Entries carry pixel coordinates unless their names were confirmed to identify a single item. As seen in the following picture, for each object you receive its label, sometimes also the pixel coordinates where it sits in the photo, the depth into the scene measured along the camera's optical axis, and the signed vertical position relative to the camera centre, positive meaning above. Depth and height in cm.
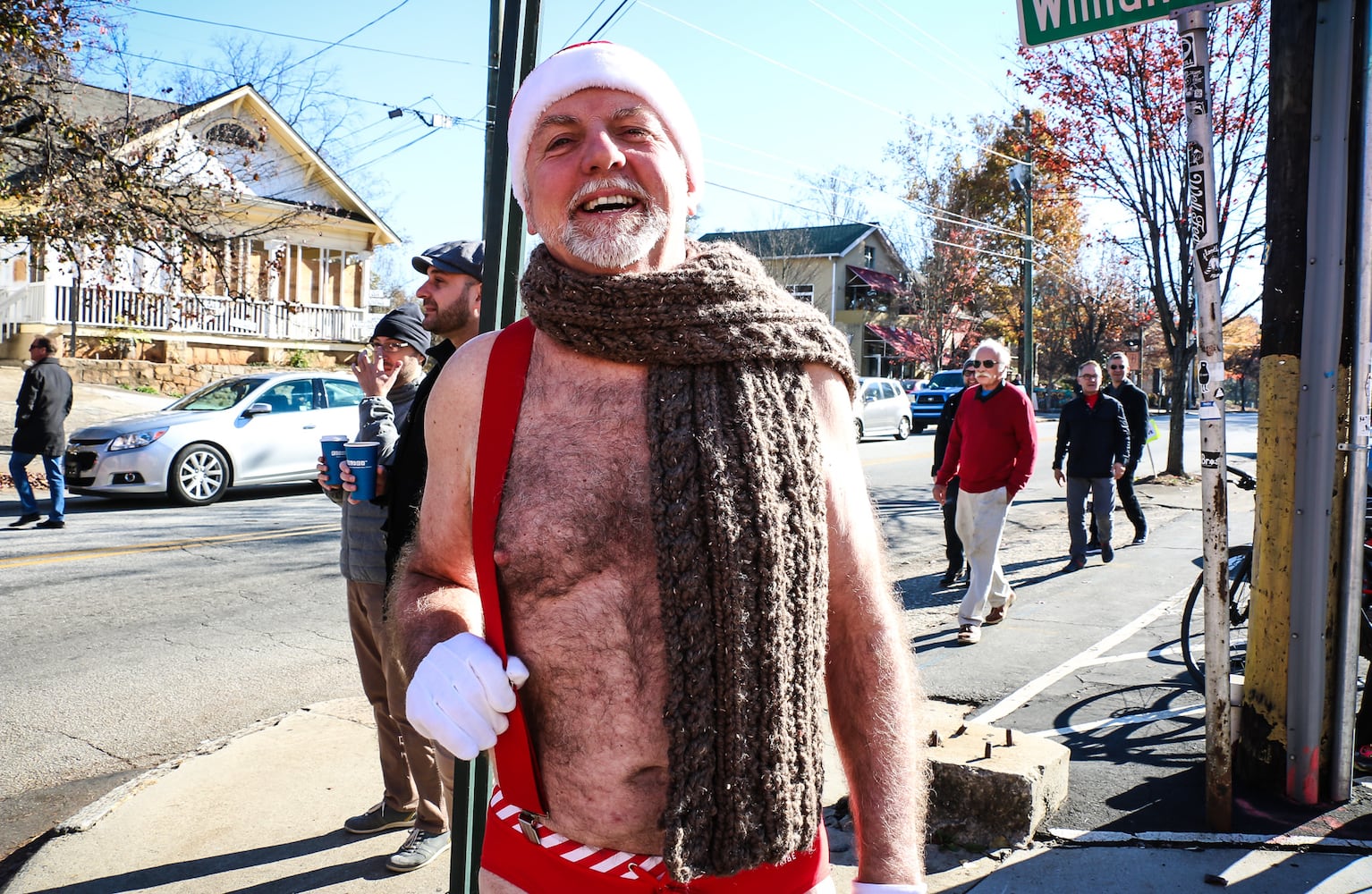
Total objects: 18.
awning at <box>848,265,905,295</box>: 4532 +586
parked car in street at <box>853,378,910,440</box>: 2562 +9
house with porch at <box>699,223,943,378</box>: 4372 +548
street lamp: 2276 +405
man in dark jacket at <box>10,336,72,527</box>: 1038 -26
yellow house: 2352 +307
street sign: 367 +149
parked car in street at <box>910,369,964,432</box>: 3100 +35
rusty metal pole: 363 +6
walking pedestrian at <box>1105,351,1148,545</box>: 1080 +0
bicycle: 565 -103
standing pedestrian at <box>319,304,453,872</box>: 388 -109
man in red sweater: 725 -31
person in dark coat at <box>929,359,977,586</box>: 874 -93
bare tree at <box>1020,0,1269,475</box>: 1450 +436
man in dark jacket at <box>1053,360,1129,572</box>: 982 -31
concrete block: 381 -141
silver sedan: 1201 -54
